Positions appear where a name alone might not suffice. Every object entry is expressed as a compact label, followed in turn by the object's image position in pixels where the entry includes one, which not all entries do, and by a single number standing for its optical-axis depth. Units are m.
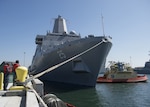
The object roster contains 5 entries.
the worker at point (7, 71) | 8.03
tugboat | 29.62
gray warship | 18.25
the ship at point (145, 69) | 87.06
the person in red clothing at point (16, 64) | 9.06
